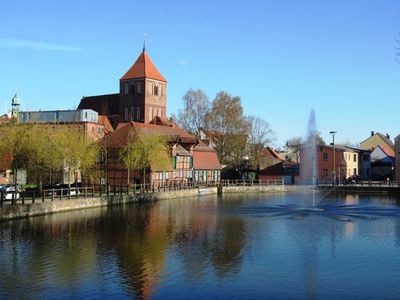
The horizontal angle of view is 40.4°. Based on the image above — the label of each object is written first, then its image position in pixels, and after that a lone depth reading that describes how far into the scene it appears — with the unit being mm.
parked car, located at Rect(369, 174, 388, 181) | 91175
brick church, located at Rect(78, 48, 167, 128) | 91312
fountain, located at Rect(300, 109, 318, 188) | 75312
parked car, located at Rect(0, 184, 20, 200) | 34894
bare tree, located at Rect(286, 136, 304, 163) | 116500
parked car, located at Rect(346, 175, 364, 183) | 78294
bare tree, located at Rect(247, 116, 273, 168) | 87288
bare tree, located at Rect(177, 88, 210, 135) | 90438
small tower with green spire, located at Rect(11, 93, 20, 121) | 84250
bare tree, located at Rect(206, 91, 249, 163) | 87250
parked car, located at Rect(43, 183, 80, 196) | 39894
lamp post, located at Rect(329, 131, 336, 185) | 69700
